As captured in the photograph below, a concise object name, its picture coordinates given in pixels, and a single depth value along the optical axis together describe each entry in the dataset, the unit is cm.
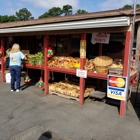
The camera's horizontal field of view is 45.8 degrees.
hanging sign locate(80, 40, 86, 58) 494
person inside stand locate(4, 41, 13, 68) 681
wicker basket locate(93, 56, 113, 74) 474
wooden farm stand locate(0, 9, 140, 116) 387
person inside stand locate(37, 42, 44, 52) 873
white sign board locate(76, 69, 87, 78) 499
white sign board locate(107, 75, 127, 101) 426
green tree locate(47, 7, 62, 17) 6645
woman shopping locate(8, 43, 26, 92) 613
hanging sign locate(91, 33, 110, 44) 526
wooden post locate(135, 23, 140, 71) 768
